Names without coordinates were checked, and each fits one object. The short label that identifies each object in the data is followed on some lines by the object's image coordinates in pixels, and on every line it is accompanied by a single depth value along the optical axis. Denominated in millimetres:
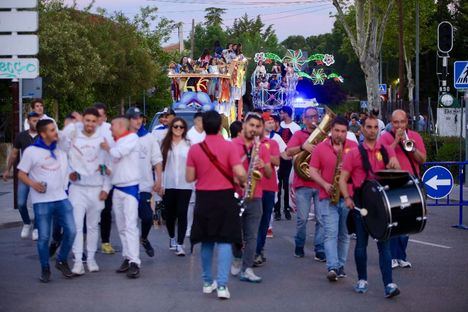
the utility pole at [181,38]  77338
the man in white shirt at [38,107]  13707
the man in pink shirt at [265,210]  11344
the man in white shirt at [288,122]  16547
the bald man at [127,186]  10344
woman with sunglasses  12016
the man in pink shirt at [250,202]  10164
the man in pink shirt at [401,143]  10414
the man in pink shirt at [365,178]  9148
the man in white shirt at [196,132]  12914
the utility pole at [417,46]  44925
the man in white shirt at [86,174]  10438
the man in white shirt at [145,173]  11534
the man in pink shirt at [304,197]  11664
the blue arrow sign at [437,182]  15008
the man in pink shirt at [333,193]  10047
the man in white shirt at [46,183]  10000
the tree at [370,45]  39125
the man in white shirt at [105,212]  11617
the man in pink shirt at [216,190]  8992
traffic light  23578
